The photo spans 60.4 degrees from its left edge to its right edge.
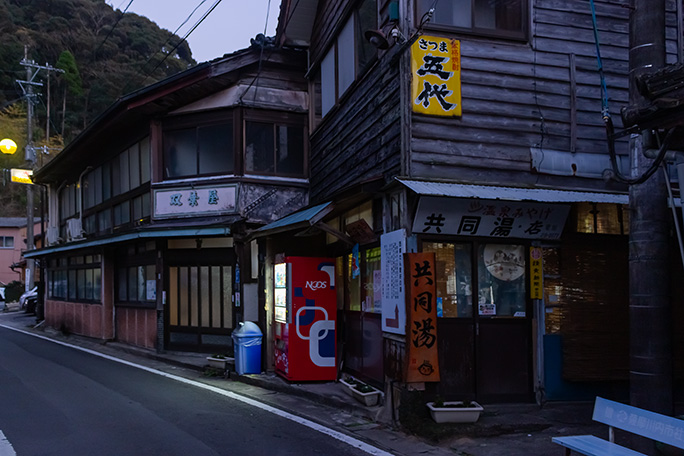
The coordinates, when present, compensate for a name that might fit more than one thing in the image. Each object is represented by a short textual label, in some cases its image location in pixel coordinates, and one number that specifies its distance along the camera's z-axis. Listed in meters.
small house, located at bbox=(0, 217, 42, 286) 51.59
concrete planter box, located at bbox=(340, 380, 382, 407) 8.88
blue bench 4.70
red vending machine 10.89
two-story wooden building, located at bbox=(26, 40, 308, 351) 14.84
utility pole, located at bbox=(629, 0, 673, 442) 5.36
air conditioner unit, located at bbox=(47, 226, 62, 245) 24.81
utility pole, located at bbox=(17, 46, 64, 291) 28.55
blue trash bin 11.80
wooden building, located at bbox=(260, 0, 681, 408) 8.59
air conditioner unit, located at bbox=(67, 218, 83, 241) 21.58
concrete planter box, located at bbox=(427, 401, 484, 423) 7.64
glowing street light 25.77
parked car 31.41
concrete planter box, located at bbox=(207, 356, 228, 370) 12.42
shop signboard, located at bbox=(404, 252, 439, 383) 7.92
